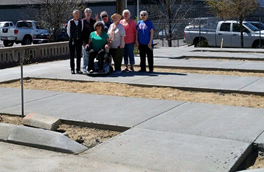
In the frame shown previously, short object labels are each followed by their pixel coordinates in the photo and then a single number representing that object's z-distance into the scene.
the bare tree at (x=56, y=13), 27.47
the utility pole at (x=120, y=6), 18.78
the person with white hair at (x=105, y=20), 14.53
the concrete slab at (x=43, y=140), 7.22
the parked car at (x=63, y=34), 29.86
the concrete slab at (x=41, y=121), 8.17
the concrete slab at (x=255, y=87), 11.29
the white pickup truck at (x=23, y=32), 34.31
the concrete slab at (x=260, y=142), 7.08
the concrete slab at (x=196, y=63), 15.99
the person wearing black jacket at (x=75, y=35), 14.20
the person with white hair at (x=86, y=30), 14.38
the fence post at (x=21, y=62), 8.83
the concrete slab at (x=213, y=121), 7.77
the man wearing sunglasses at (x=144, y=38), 14.28
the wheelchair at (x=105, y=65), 14.03
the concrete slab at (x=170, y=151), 6.36
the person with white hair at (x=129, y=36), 14.54
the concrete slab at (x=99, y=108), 8.83
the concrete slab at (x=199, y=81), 11.95
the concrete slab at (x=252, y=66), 15.28
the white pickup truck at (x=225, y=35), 26.95
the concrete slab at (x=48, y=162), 6.40
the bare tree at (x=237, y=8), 27.73
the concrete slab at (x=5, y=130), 7.87
